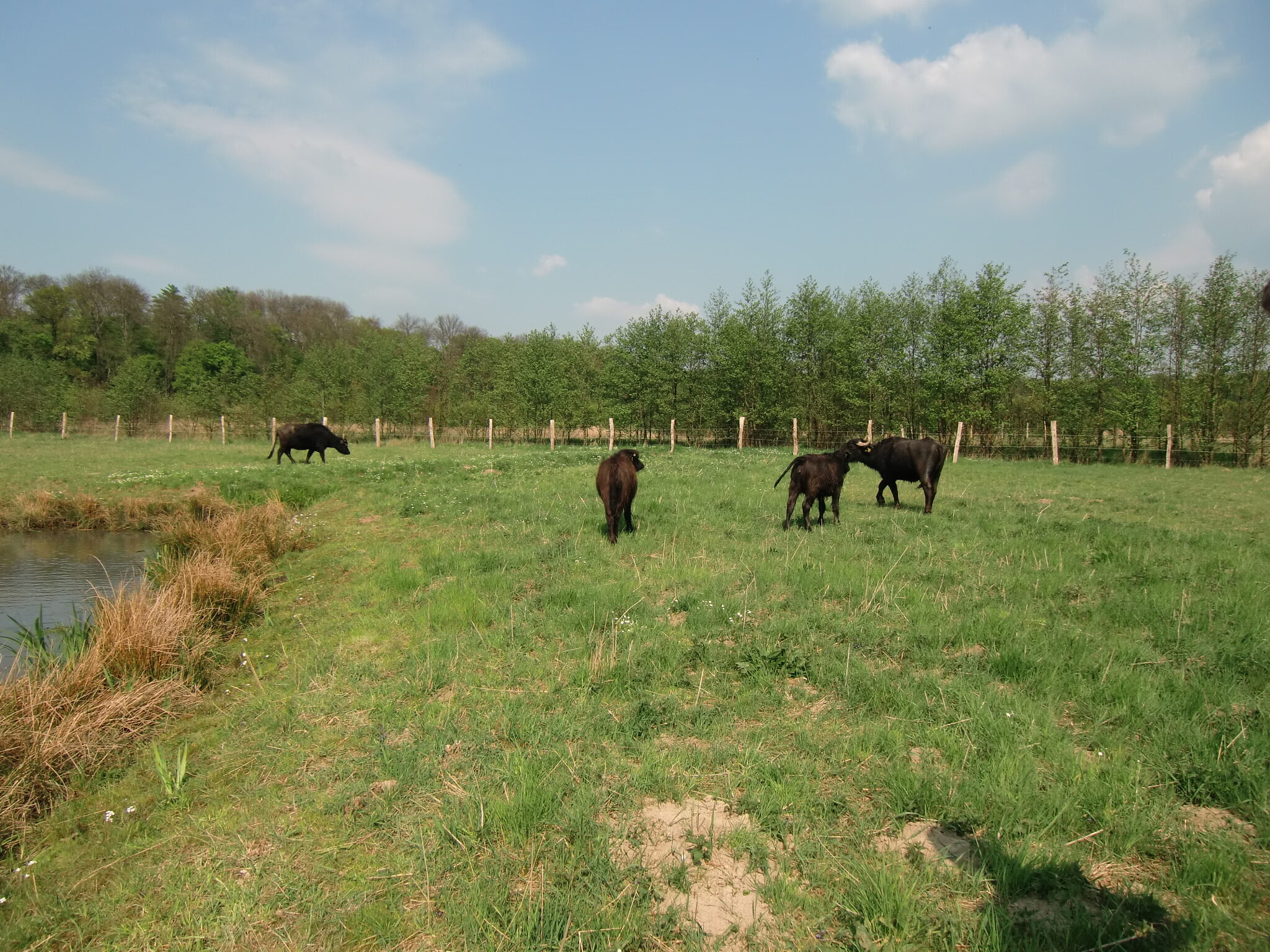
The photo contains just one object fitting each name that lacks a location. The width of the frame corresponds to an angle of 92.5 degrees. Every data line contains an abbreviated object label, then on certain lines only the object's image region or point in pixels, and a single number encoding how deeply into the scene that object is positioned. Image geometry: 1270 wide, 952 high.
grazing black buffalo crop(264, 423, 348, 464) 23.72
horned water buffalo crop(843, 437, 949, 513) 12.67
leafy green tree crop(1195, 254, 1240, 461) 31.06
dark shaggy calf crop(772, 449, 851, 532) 10.55
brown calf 9.85
